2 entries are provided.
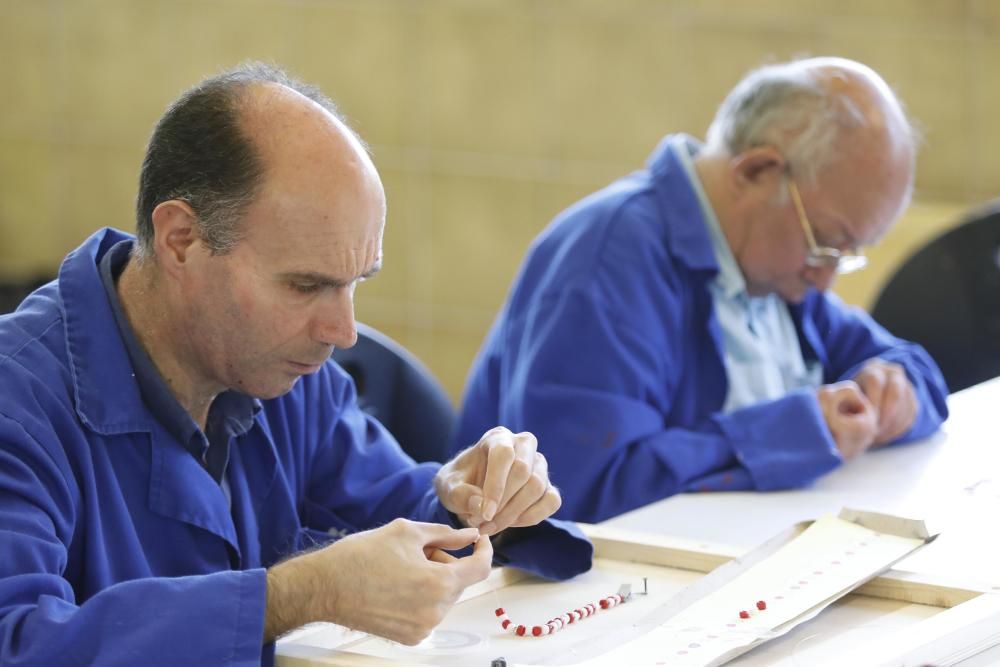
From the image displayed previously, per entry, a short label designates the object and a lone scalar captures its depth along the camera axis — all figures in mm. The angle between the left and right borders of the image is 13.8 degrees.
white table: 3249
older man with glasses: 3616
